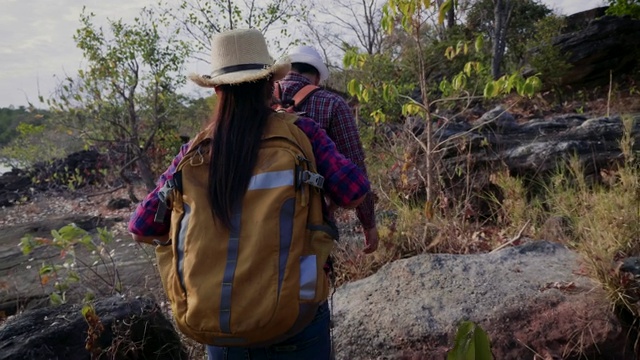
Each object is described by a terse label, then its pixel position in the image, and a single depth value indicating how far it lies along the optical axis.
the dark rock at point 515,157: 5.55
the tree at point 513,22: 18.10
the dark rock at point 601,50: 15.00
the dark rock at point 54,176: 15.88
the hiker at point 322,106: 2.46
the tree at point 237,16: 11.55
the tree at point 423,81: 3.93
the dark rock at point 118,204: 11.60
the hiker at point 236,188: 1.49
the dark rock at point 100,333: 2.48
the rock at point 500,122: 6.82
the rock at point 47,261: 4.64
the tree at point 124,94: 8.70
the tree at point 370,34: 21.50
